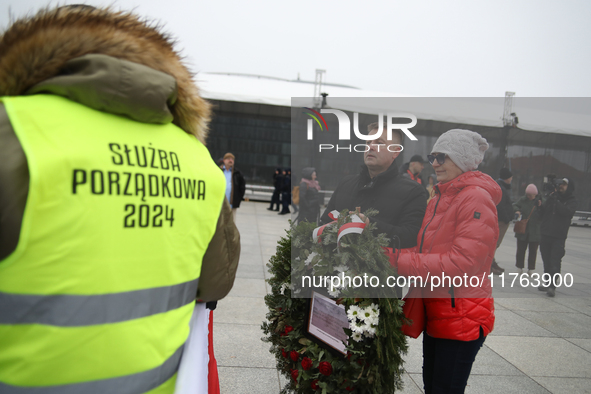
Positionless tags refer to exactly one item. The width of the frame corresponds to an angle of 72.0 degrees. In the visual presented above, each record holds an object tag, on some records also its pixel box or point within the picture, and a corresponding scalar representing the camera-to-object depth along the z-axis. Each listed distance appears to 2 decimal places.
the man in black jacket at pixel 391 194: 2.11
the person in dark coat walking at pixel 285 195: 15.38
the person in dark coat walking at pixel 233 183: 9.08
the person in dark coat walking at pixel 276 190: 16.29
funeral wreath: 2.11
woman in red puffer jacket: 2.03
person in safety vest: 1.03
